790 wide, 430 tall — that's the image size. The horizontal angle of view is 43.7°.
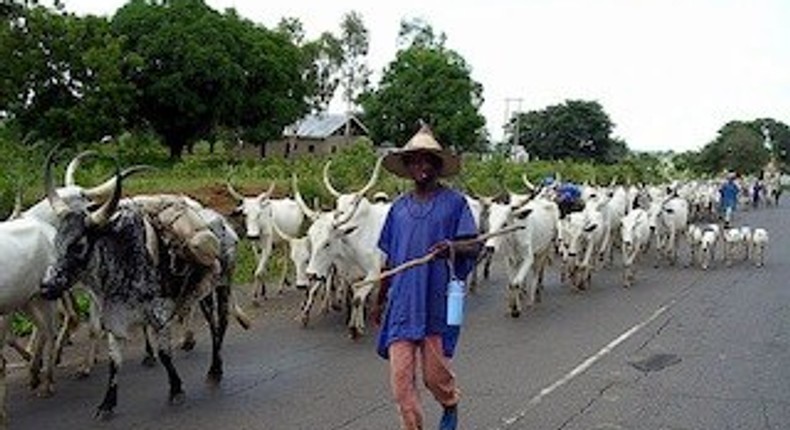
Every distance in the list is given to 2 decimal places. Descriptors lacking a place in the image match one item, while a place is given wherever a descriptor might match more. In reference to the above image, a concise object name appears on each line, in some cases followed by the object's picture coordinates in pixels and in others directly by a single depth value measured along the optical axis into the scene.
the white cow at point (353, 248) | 11.57
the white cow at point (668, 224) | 21.33
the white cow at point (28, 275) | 7.54
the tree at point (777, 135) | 127.12
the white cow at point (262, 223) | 14.59
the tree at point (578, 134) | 75.75
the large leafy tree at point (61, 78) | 34.69
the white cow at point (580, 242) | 16.77
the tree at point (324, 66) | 66.06
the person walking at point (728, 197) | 29.75
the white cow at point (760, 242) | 21.62
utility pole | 75.31
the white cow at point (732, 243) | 21.89
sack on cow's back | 8.40
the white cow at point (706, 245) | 20.92
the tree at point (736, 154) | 89.31
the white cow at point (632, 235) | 17.84
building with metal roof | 69.38
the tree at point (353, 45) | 69.12
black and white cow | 7.19
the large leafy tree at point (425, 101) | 62.44
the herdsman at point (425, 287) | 6.05
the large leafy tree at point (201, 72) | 41.22
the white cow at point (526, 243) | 13.30
